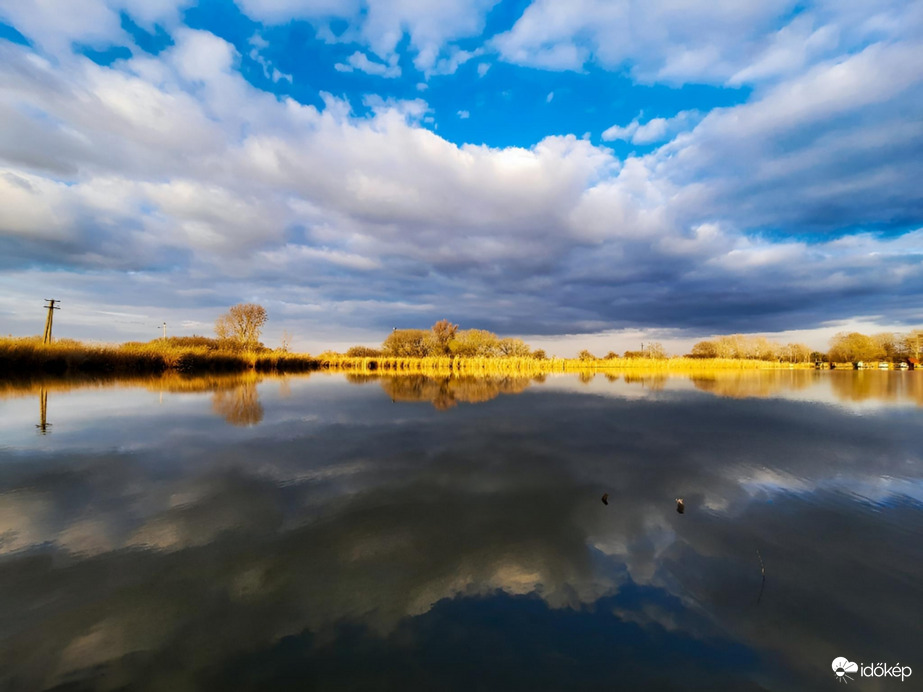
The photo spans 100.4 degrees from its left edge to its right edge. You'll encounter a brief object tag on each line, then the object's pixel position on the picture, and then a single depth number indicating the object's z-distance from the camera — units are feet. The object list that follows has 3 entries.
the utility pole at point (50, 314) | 120.88
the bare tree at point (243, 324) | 163.53
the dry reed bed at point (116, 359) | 79.23
